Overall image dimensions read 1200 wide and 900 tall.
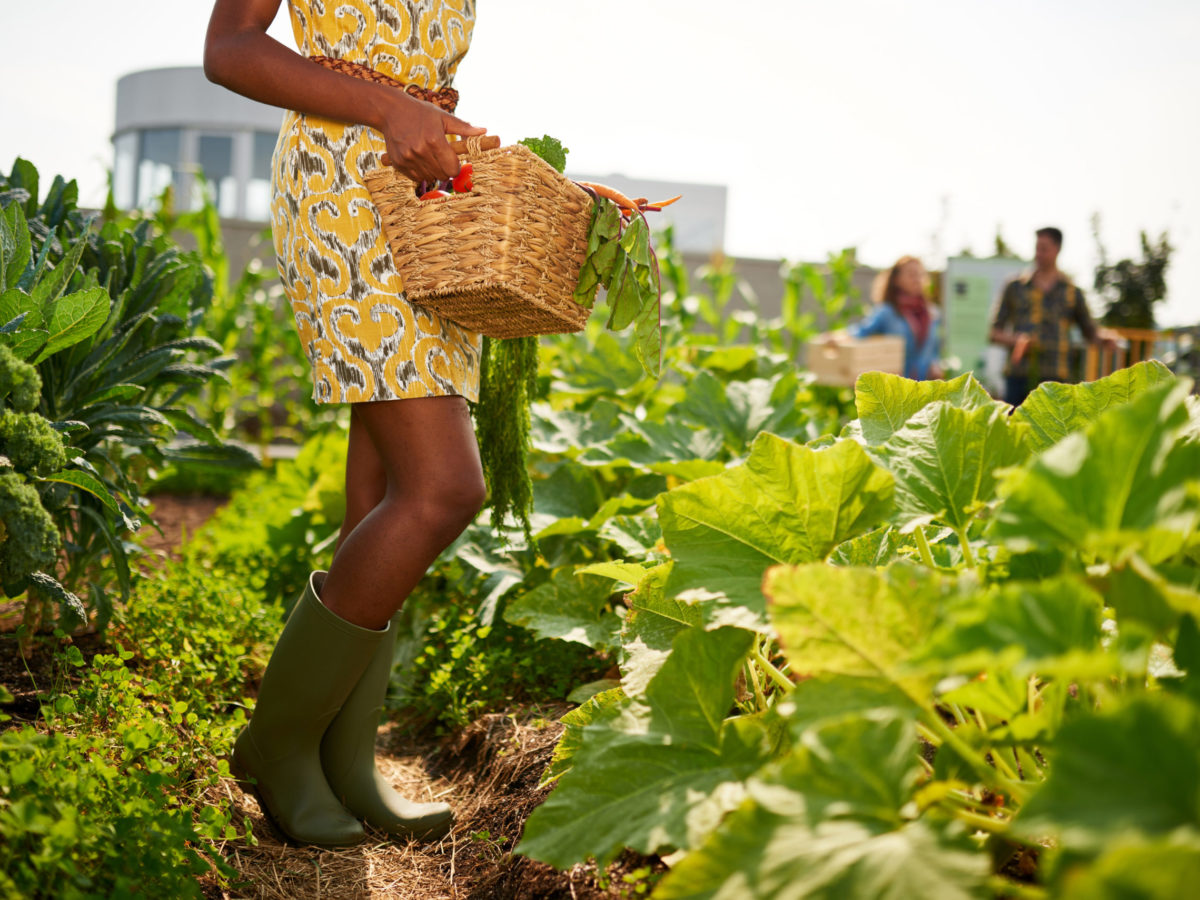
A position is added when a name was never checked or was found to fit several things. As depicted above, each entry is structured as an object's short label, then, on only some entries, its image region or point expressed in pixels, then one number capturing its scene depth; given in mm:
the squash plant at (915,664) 649
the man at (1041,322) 5480
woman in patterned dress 1372
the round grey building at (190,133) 23609
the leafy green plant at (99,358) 1613
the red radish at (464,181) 1371
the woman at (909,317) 5727
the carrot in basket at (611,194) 1534
